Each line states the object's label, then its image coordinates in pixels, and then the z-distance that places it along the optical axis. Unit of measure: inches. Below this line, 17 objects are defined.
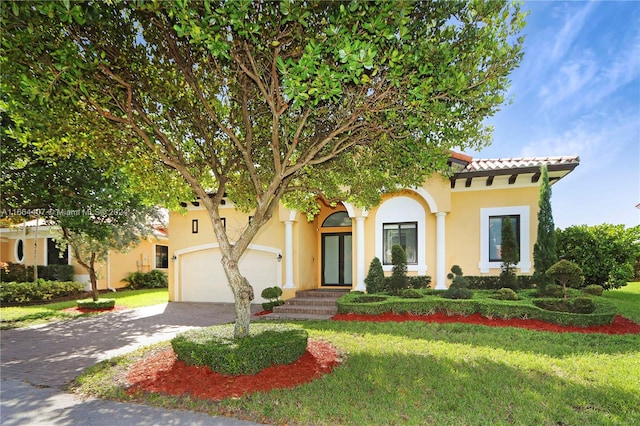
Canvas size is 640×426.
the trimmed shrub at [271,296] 488.7
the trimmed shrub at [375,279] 480.1
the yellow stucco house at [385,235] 482.6
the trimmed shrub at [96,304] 538.0
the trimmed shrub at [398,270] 463.2
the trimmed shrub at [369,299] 445.1
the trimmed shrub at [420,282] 498.0
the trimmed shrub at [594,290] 416.8
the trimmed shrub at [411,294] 436.8
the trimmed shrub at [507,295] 396.5
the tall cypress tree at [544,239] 434.9
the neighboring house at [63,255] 803.4
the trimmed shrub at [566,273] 376.5
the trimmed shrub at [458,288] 416.2
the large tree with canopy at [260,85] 186.9
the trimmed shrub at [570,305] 352.8
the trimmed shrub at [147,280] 850.8
